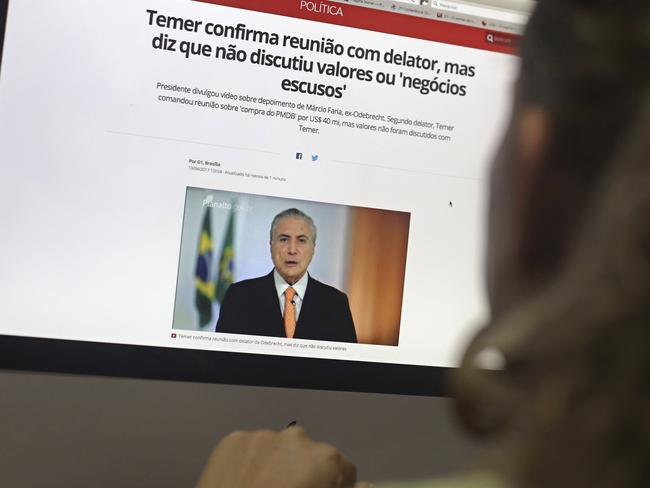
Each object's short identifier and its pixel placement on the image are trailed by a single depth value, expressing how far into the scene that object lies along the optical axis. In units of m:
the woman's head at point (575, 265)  0.27
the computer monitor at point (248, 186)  0.73
